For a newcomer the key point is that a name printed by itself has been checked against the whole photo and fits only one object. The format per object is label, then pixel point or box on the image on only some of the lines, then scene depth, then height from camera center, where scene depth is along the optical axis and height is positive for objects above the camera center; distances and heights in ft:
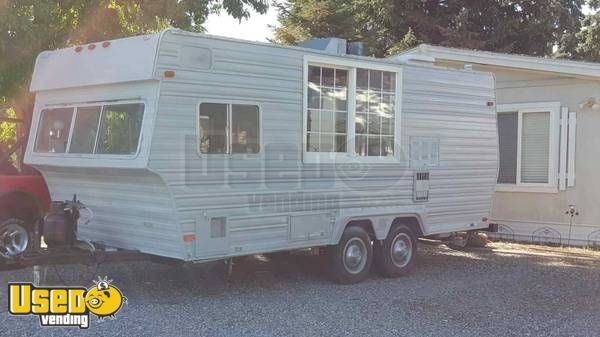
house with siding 38.34 +1.01
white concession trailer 21.30 +0.22
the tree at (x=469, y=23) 64.44 +13.16
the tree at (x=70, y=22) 29.40 +6.17
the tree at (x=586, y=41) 63.41 +11.62
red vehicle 24.97 -2.17
